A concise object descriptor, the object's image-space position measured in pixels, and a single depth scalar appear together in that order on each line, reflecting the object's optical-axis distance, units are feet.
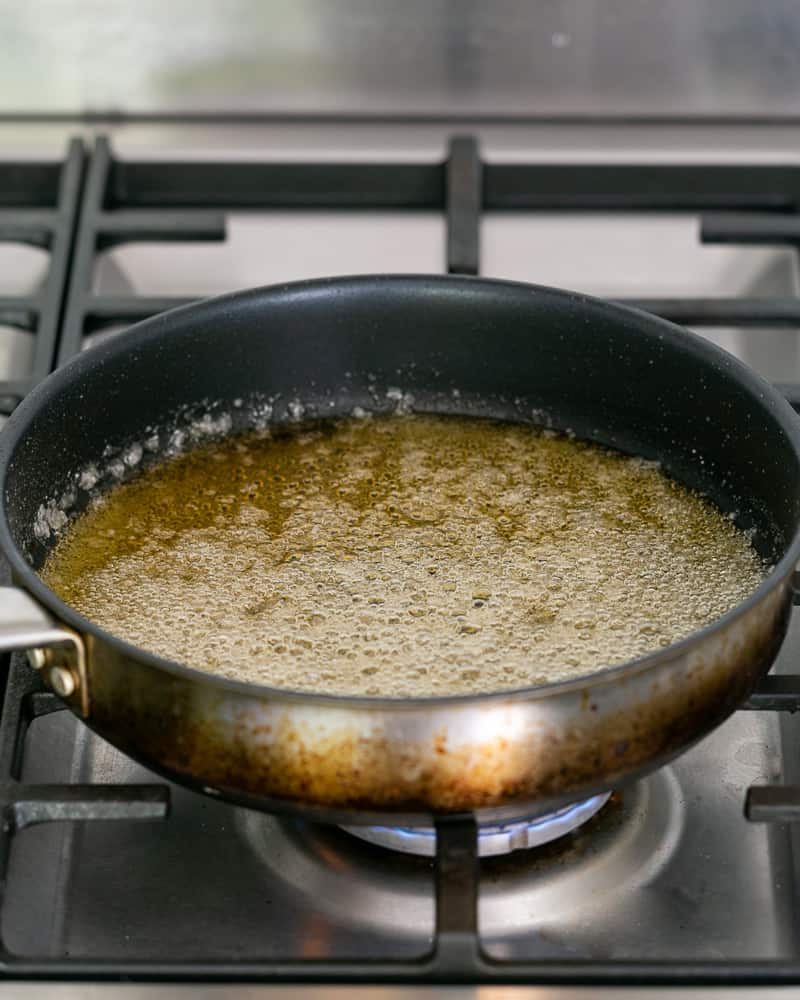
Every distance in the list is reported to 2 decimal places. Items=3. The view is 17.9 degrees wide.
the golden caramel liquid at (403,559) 2.76
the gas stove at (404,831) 2.52
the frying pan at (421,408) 2.39
